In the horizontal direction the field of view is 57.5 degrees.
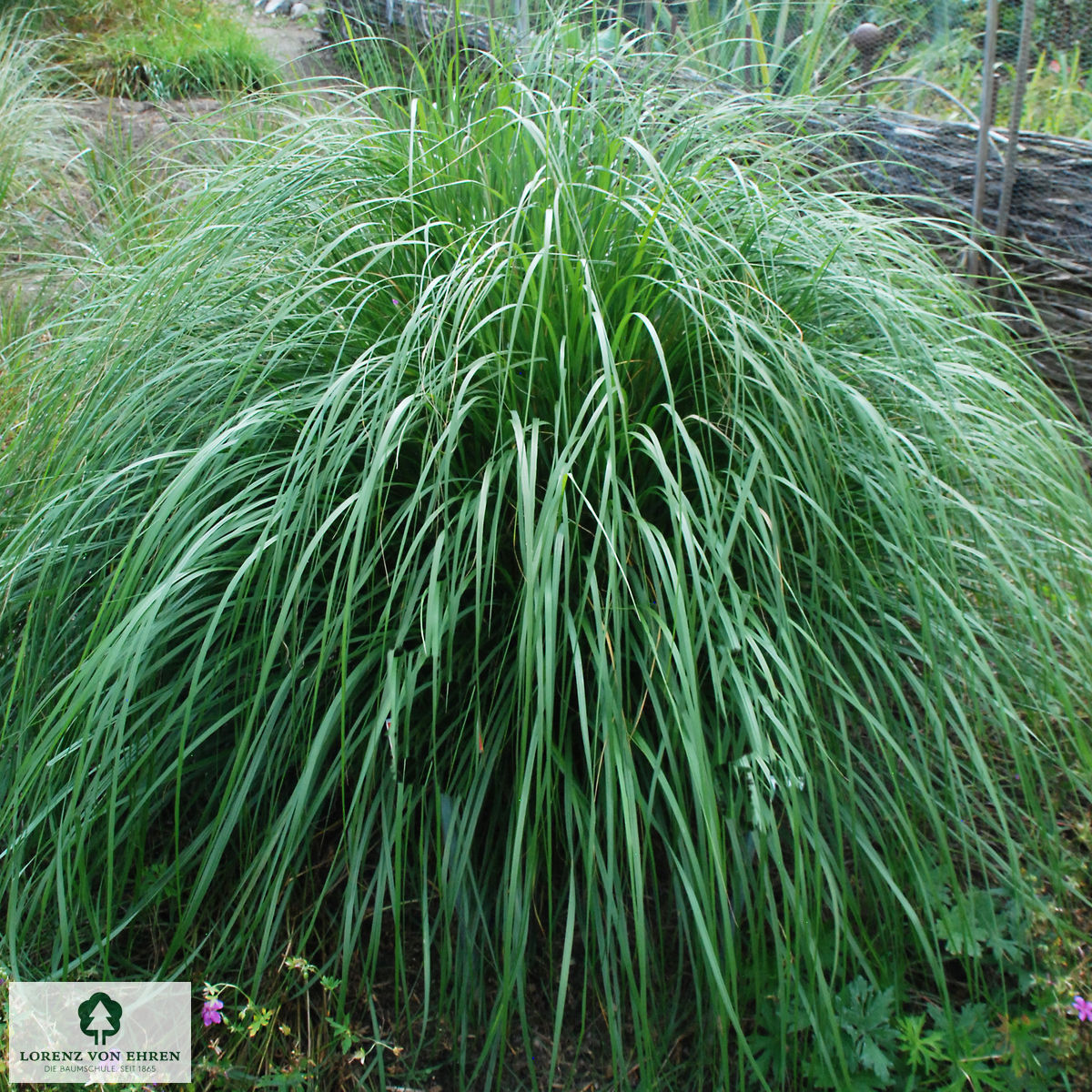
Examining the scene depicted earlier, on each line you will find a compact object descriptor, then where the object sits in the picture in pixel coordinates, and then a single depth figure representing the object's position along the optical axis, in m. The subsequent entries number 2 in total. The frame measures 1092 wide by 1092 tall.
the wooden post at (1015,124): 3.36
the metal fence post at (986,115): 3.45
